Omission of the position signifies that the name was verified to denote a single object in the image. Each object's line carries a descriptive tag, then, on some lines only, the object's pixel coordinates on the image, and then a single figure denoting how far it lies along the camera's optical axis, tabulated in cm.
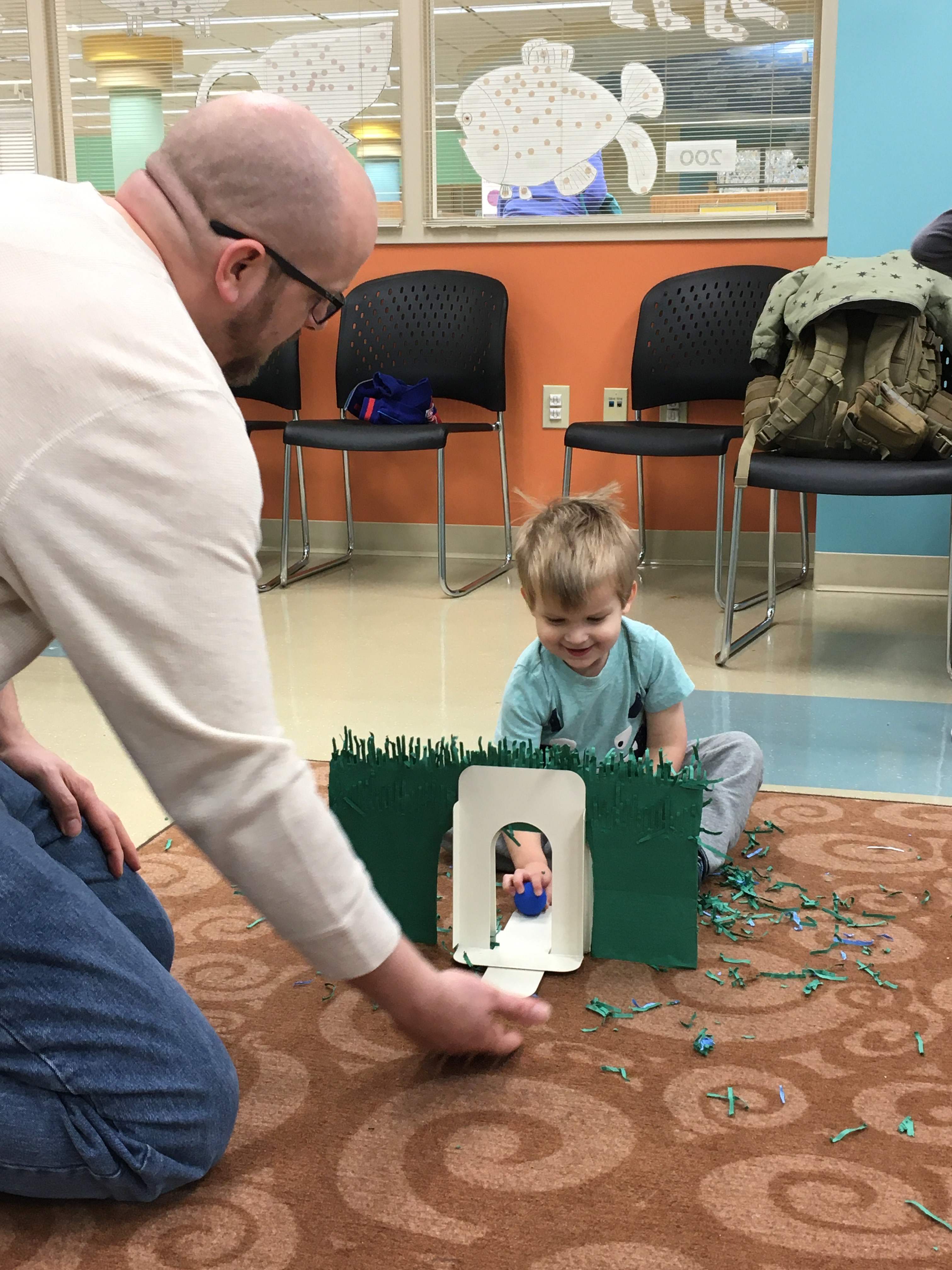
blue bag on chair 367
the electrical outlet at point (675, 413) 388
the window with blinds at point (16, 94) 432
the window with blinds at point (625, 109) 368
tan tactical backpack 279
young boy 160
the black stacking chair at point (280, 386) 398
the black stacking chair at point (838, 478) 262
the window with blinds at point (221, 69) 400
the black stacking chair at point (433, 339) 378
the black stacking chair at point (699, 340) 357
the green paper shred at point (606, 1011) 132
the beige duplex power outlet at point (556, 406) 400
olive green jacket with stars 285
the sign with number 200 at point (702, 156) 375
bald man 77
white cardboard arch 138
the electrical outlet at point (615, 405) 396
